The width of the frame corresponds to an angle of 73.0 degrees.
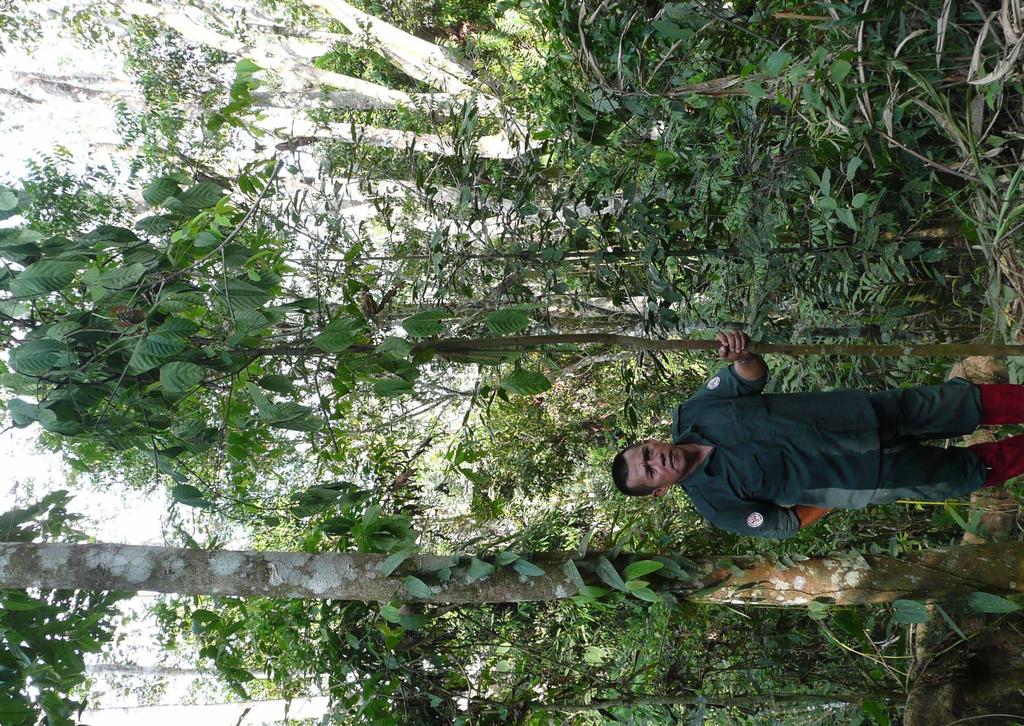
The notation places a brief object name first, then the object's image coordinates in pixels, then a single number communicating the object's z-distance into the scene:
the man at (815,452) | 2.31
